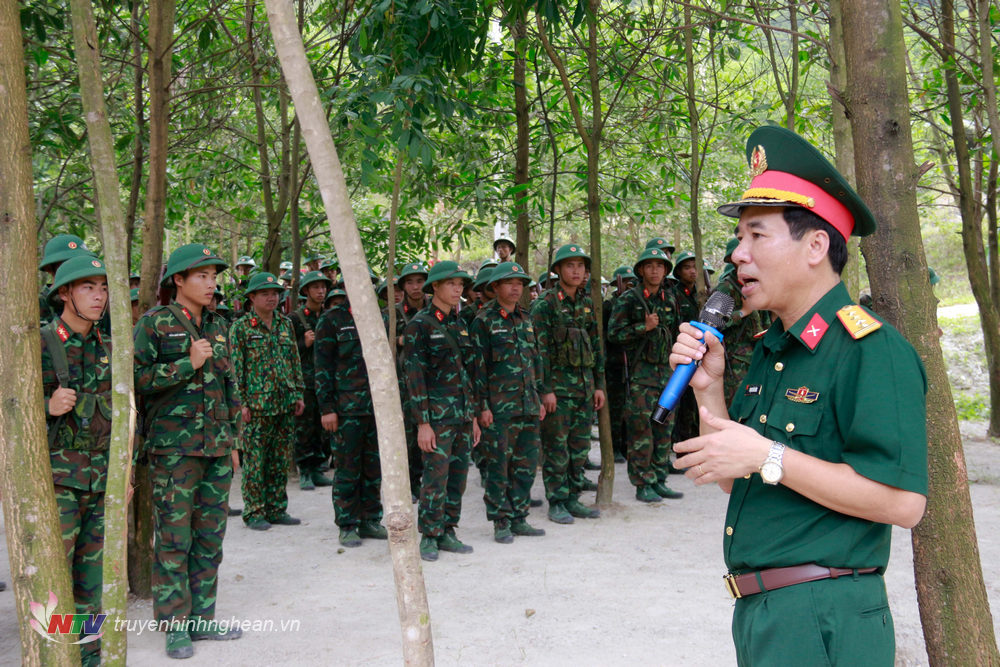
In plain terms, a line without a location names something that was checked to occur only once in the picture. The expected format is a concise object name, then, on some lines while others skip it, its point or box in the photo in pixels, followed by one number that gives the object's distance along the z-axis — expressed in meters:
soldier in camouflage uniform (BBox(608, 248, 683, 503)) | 7.58
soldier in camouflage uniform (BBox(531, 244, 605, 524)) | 7.06
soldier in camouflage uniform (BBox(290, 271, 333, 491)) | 8.71
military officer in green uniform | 1.78
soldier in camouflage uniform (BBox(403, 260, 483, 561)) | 6.07
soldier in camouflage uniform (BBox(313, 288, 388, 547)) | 6.51
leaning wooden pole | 1.98
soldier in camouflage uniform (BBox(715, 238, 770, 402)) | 7.86
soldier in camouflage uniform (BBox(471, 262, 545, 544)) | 6.53
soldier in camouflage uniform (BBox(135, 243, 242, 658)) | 4.42
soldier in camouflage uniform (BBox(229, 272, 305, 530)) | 6.86
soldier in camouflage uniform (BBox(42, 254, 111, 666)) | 3.96
